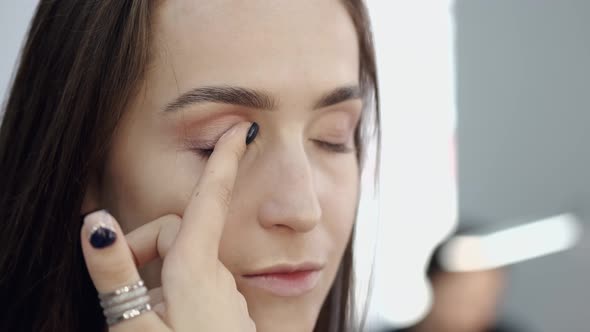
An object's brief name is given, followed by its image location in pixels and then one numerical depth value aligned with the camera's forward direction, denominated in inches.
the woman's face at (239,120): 31.1
